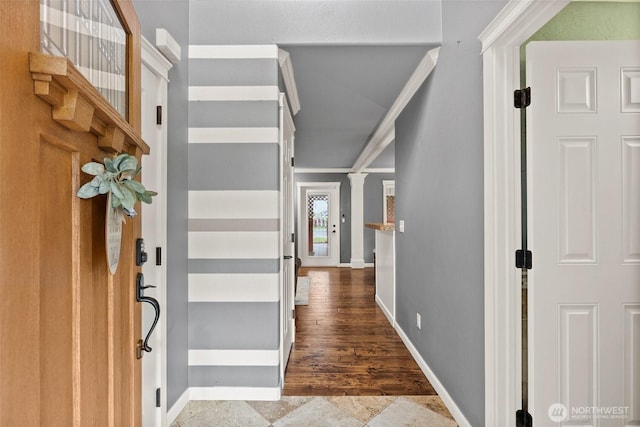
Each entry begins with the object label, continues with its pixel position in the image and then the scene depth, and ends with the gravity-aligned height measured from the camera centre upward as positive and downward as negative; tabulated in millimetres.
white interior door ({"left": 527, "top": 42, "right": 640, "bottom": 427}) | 1417 -123
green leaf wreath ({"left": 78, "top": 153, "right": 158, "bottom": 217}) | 647 +74
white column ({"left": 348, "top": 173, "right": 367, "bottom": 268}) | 7625 -96
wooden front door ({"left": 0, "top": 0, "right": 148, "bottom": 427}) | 471 -61
